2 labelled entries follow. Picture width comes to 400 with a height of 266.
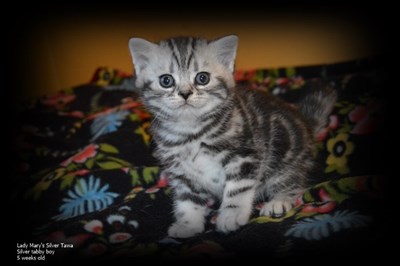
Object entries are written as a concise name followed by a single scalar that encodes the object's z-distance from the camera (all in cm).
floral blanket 29
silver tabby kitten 34
